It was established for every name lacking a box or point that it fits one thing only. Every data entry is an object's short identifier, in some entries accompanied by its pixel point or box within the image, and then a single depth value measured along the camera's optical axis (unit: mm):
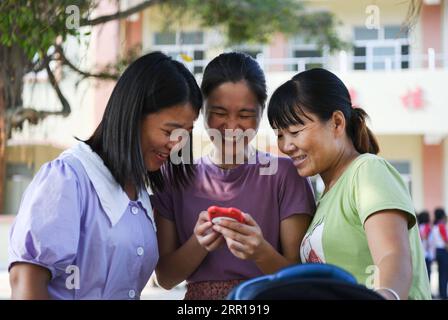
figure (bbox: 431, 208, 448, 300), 8328
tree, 3977
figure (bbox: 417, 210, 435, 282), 8461
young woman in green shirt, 1697
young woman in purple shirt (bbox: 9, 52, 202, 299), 1748
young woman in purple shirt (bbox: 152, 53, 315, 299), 2225
